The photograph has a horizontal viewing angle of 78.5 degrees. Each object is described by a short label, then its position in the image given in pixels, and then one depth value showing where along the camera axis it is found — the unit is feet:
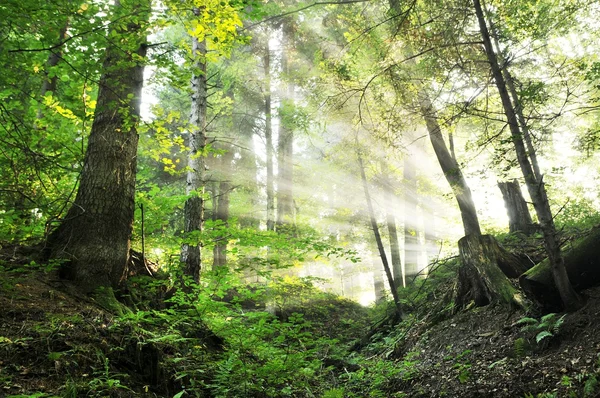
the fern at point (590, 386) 11.85
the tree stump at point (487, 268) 23.12
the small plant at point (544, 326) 15.96
